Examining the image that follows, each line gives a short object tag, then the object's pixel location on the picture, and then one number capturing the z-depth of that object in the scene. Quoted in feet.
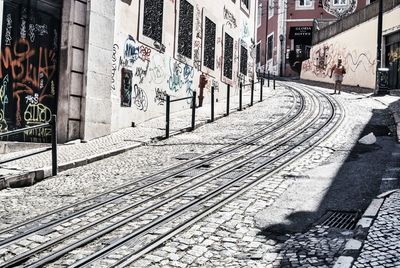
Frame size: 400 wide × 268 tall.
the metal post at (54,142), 25.67
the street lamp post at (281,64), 138.82
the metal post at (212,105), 44.14
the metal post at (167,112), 37.09
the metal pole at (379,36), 64.90
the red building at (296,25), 133.62
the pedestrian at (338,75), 65.96
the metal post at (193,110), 39.86
